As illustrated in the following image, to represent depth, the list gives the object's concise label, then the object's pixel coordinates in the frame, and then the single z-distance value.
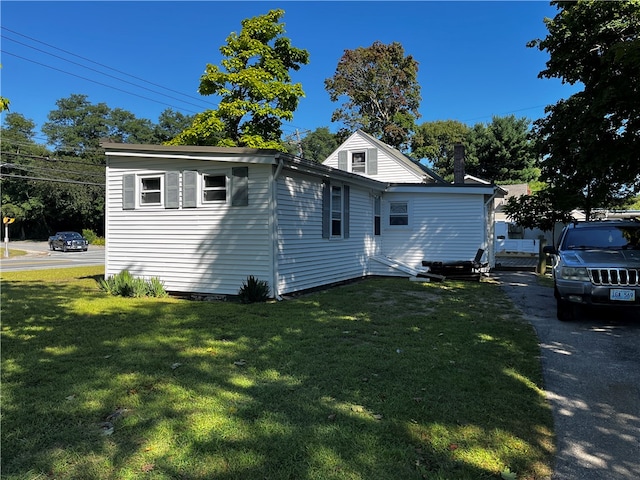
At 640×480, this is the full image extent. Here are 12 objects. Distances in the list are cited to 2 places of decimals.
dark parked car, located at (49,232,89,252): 33.88
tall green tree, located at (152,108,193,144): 61.38
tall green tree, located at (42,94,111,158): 56.31
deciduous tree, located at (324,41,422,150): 35.47
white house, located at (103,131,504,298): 9.08
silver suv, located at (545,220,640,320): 6.11
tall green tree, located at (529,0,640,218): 9.55
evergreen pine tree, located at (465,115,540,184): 37.19
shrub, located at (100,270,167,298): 9.43
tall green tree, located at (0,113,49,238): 49.25
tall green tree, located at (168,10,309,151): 19.89
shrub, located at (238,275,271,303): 8.66
